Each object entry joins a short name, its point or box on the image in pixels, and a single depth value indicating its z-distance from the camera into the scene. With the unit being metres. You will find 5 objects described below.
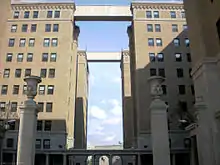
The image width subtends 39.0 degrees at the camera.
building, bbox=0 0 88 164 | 43.34
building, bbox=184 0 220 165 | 18.16
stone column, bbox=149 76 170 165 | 16.33
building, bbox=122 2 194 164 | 43.94
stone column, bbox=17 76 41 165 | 16.45
